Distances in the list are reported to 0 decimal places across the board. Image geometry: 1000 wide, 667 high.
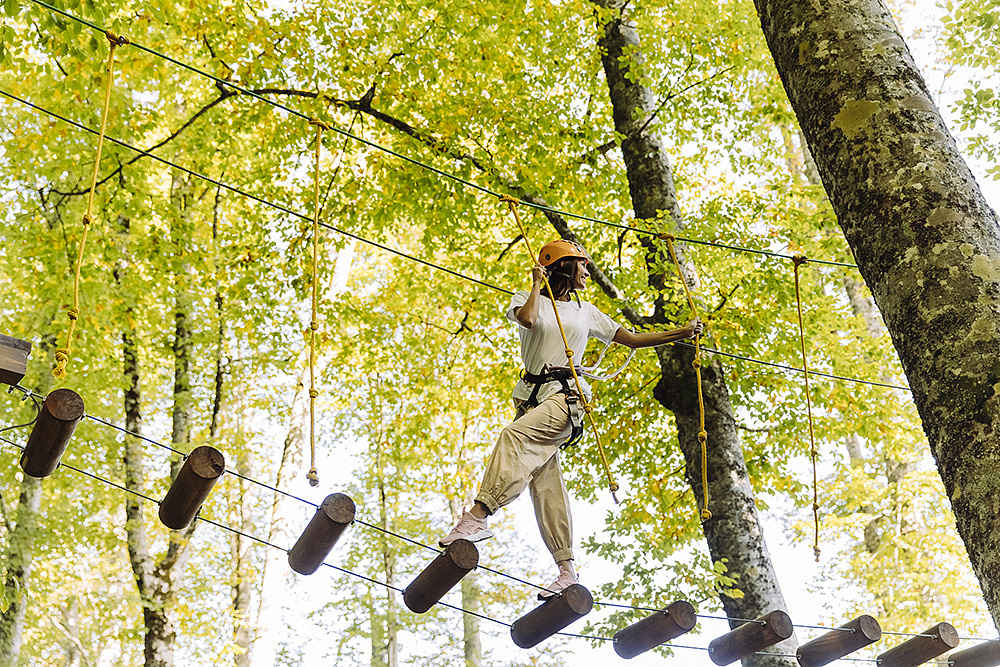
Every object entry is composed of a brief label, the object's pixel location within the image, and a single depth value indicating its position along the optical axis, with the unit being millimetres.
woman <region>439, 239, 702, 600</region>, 3984
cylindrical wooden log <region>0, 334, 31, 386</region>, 2875
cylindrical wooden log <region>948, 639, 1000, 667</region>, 5238
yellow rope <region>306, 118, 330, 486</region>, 3462
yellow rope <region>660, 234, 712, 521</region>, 4523
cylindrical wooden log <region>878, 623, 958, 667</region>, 4883
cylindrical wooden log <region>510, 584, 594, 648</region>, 3775
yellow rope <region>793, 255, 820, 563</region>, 4996
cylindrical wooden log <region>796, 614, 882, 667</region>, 4758
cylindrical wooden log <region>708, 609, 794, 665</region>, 4613
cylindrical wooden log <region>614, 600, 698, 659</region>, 4281
